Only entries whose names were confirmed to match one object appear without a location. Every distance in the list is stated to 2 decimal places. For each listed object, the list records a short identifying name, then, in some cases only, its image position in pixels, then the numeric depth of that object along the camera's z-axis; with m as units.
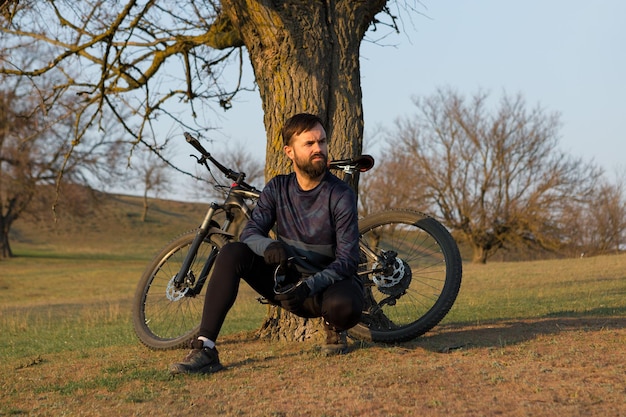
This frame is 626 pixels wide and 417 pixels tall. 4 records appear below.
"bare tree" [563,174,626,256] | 41.81
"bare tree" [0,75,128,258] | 37.22
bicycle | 4.96
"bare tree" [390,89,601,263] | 37.88
